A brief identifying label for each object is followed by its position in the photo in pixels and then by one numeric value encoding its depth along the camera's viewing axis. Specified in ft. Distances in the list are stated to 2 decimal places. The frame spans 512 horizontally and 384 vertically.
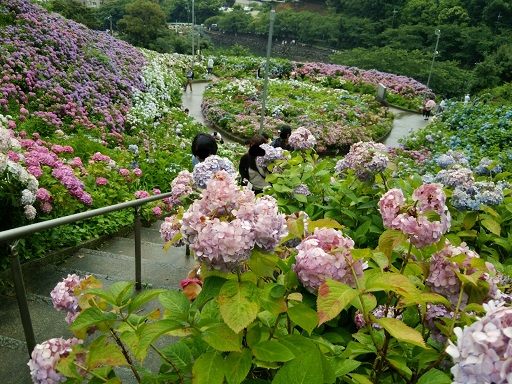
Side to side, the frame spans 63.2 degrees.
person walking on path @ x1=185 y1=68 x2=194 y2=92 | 65.05
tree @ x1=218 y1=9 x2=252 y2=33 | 210.38
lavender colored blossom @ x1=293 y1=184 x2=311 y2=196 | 8.59
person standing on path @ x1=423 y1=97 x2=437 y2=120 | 61.45
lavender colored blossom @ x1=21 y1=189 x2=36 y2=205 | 9.84
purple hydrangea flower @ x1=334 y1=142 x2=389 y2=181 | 7.71
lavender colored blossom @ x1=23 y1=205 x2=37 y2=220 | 10.18
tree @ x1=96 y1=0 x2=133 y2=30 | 200.38
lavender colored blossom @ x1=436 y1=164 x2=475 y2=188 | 7.29
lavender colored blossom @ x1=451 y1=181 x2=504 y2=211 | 7.09
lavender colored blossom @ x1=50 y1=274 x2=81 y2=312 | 4.72
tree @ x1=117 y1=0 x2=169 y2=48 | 130.93
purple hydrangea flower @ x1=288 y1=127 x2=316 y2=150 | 11.78
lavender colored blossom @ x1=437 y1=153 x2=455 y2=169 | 9.04
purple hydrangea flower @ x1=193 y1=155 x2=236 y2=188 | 6.59
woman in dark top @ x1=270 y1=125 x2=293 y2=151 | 16.99
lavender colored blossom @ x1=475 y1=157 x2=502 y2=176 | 9.54
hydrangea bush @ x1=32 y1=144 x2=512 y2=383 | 3.26
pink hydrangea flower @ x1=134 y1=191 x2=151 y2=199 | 16.77
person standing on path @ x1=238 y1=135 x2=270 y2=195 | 13.23
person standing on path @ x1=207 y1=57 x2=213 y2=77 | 82.36
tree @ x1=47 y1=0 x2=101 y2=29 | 111.75
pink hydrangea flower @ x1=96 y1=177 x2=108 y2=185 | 16.62
